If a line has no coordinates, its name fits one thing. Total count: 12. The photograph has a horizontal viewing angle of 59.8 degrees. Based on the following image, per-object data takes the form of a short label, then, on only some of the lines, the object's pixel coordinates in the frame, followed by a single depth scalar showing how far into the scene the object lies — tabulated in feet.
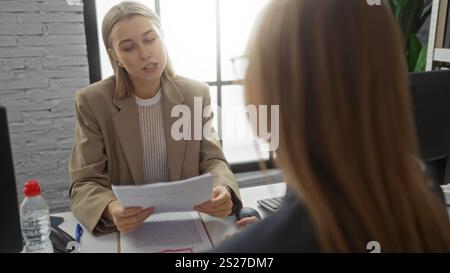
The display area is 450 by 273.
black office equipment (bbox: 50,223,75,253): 2.71
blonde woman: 3.67
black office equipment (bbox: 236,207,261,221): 3.11
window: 6.15
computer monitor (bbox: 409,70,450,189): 2.59
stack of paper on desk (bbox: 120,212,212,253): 2.68
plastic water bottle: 2.68
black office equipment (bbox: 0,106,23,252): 1.96
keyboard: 3.28
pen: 2.88
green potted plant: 5.44
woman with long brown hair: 1.34
